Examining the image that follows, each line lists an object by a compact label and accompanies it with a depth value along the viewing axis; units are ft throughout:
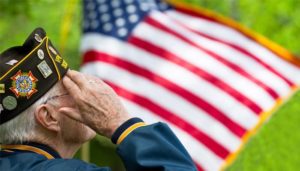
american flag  34.17
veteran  12.91
